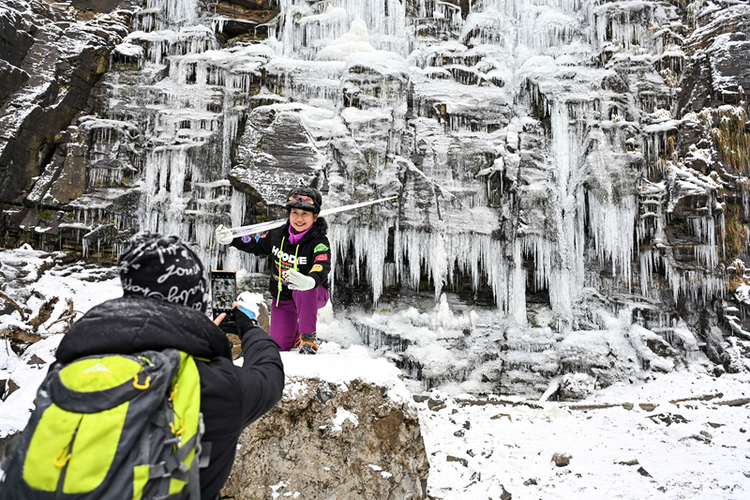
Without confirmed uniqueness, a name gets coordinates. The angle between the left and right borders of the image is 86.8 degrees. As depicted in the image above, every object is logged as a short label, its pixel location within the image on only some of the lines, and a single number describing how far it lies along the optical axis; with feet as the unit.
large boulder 8.34
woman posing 10.42
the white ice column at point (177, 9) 36.14
